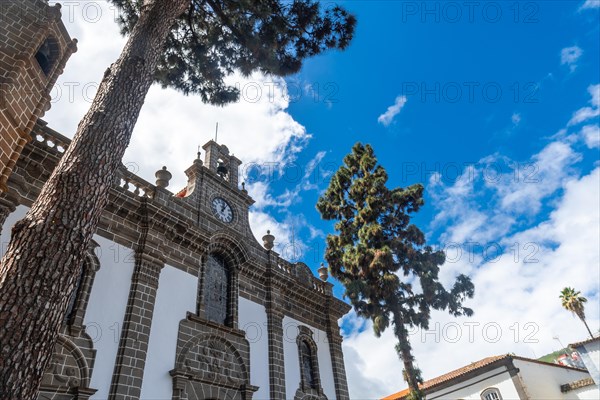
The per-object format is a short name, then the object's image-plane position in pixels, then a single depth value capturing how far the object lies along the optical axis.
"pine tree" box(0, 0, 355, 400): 3.20
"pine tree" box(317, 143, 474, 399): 14.58
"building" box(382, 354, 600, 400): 20.44
